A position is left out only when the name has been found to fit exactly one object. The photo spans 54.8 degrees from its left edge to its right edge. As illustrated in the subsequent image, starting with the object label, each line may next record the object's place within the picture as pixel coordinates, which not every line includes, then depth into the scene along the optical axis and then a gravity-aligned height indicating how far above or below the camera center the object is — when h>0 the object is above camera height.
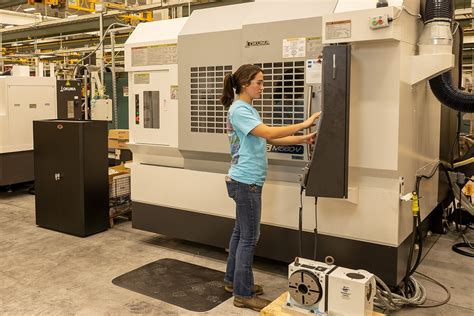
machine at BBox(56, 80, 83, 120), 6.19 +0.23
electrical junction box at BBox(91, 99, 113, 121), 5.69 +0.08
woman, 2.55 -0.23
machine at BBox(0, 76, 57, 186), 5.58 -0.01
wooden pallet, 2.41 -1.04
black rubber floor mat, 2.94 -1.17
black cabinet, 4.21 -0.56
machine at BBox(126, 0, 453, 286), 2.62 -0.07
